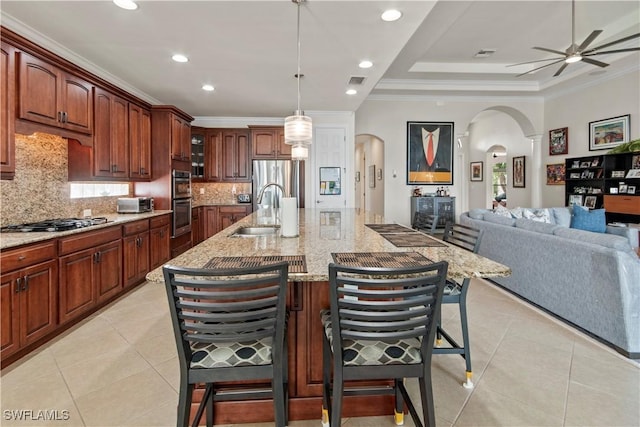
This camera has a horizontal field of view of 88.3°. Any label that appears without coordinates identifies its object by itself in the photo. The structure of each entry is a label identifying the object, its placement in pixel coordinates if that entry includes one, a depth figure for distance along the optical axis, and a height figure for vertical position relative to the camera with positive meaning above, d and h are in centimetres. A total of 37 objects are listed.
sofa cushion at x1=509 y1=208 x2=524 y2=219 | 454 -6
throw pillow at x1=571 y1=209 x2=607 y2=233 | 433 -17
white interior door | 639 +78
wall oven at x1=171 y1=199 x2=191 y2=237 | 491 -12
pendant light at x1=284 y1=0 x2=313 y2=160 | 262 +64
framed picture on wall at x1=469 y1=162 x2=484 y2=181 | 1003 +116
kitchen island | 158 -54
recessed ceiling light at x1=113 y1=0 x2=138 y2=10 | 242 +153
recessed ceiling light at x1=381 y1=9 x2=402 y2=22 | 257 +155
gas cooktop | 267 -14
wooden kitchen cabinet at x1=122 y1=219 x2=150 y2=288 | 370 -49
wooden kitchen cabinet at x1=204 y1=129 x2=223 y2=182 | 616 +103
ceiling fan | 357 +174
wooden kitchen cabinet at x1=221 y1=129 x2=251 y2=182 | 620 +102
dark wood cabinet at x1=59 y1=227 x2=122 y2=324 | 276 -57
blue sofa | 231 -55
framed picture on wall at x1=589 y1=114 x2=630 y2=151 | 544 +131
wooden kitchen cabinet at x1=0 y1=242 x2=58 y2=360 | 219 -63
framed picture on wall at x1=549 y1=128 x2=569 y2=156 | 650 +136
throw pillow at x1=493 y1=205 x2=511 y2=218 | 451 -4
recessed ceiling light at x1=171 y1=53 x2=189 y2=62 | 343 +160
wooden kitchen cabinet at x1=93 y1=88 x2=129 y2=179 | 360 +85
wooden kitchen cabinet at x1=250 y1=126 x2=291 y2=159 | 603 +117
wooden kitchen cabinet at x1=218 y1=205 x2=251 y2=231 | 618 -8
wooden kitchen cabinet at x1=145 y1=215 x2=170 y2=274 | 427 -42
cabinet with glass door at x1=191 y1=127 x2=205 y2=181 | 586 +100
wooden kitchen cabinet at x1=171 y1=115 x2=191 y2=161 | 490 +110
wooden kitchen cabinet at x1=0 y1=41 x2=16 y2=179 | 241 +73
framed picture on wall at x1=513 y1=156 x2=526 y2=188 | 778 +89
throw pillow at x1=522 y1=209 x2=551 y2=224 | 454 -8
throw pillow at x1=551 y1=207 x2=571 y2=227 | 474 -12
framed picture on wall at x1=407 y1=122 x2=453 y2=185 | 700 +120
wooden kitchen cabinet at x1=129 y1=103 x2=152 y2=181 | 427 +90
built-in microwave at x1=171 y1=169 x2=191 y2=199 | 489 +38
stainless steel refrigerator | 604 +64
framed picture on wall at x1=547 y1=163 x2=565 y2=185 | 661 +72
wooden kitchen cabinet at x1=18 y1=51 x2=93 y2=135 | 262 +101
